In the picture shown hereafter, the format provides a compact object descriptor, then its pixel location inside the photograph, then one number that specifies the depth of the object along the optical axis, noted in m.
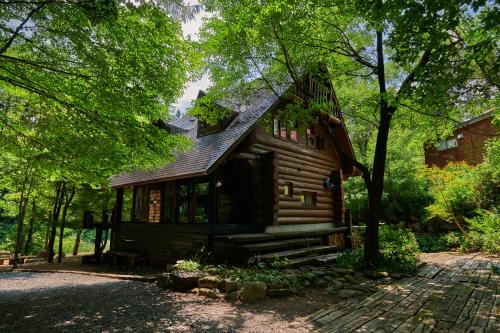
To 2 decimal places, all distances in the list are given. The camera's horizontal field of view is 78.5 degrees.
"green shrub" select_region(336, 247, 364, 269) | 9.87
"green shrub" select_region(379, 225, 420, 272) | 9.66
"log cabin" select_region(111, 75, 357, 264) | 10.90
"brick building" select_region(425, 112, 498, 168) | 22.17
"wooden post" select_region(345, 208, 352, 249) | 16.95
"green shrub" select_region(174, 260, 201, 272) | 8.59
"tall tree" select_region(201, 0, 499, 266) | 9.17
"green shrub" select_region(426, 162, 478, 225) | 16.27
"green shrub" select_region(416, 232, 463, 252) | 15.61
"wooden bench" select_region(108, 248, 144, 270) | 12.99
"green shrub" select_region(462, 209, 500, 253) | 13.09
